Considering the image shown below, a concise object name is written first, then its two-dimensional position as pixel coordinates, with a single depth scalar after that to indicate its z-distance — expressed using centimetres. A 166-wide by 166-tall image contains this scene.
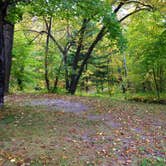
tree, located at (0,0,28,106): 469
